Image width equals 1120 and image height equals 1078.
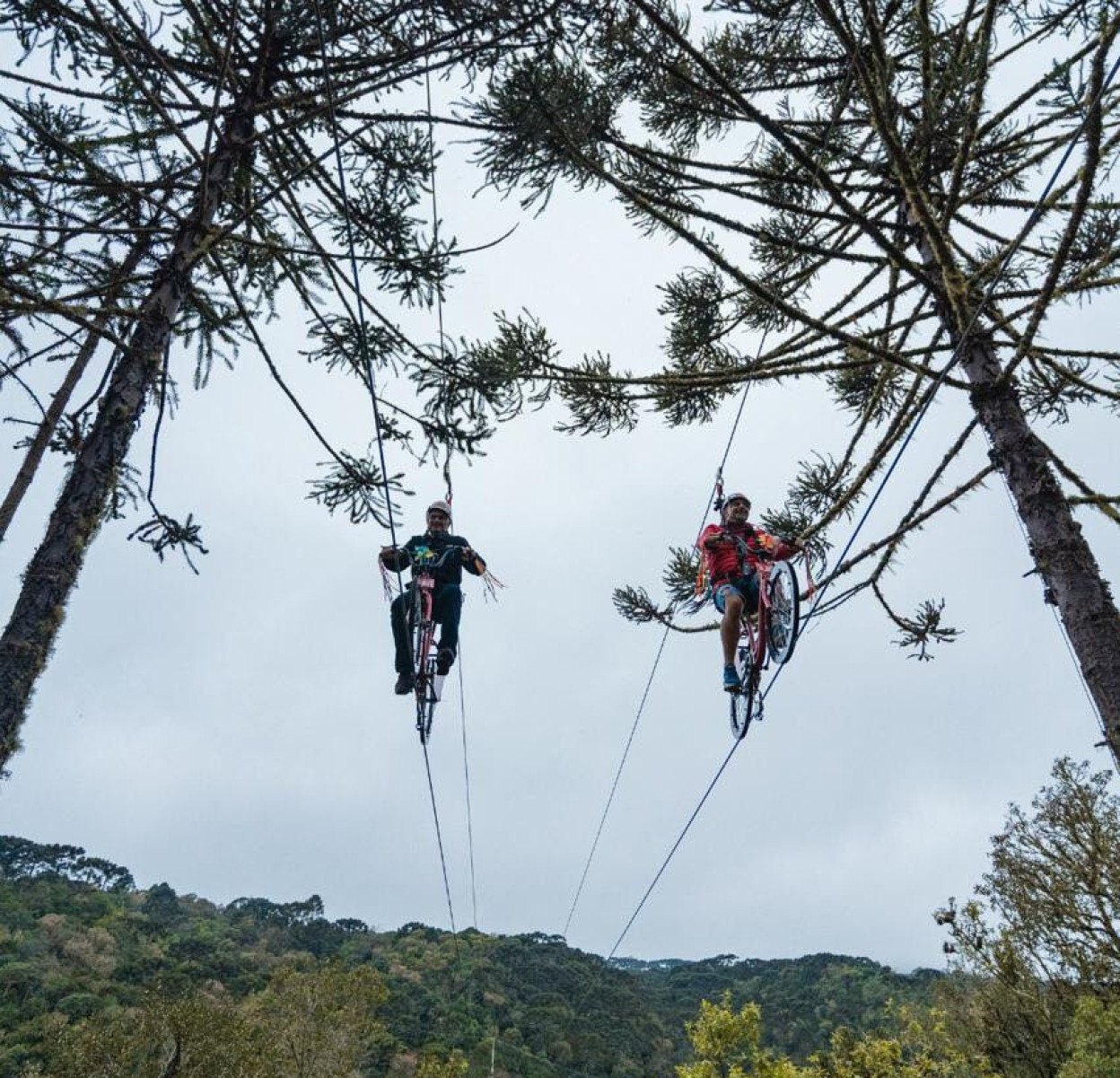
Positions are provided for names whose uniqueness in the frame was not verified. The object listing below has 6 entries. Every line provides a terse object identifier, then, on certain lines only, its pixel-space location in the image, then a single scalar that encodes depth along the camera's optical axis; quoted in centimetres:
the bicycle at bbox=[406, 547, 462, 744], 633
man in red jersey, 589
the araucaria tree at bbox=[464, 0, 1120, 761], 439
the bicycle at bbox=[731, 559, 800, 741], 532
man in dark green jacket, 639
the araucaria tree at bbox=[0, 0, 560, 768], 387
